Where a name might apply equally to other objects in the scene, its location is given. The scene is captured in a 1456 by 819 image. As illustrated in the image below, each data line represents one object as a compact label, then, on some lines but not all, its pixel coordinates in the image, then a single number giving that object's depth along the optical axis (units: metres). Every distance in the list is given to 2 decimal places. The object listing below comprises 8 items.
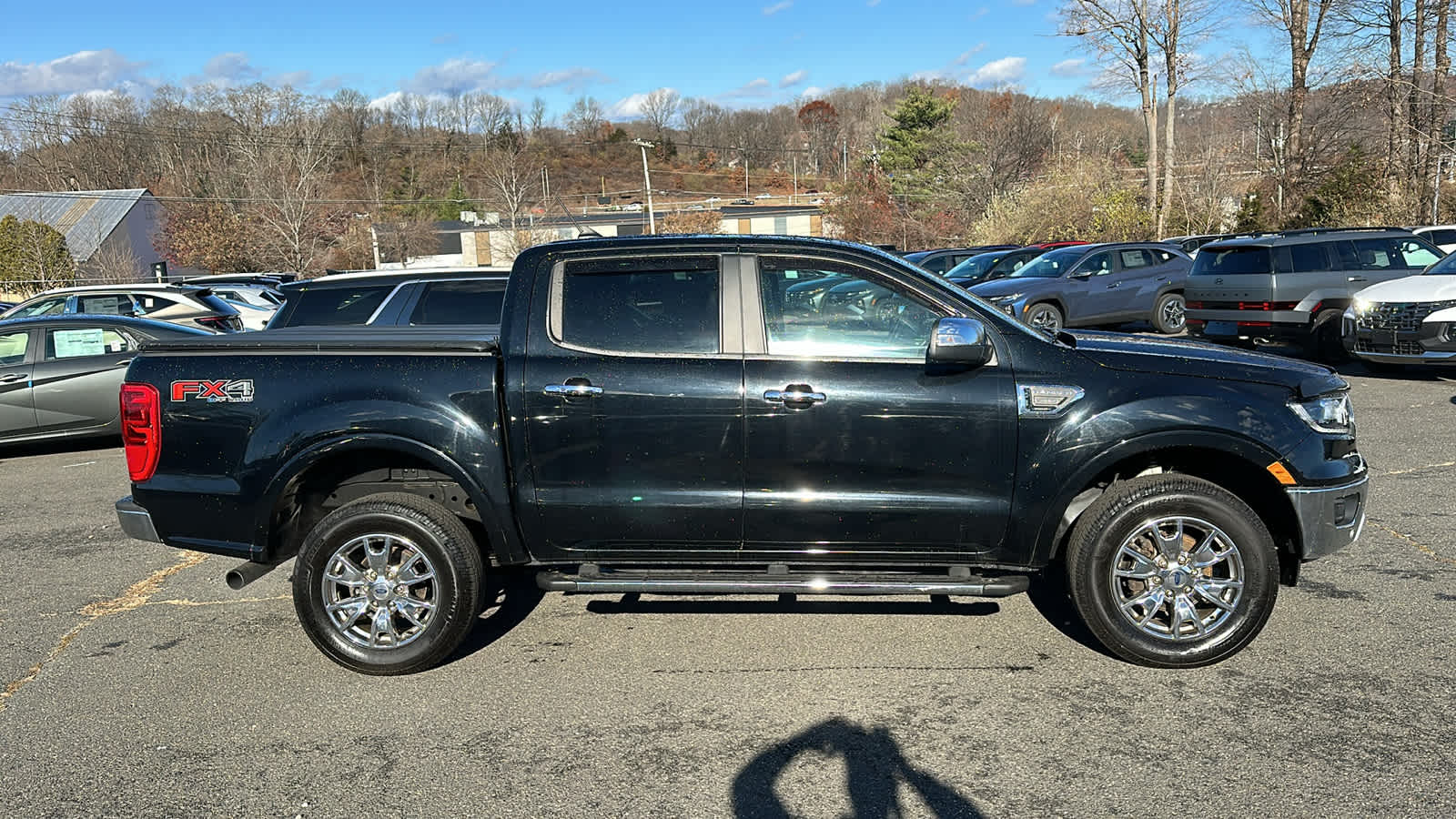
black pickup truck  4.27
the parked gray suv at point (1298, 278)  12.73
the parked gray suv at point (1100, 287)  16.69
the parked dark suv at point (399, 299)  8.61
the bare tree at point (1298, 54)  31.19
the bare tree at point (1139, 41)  37.00
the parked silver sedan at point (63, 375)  10.05
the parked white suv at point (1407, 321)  10.51
